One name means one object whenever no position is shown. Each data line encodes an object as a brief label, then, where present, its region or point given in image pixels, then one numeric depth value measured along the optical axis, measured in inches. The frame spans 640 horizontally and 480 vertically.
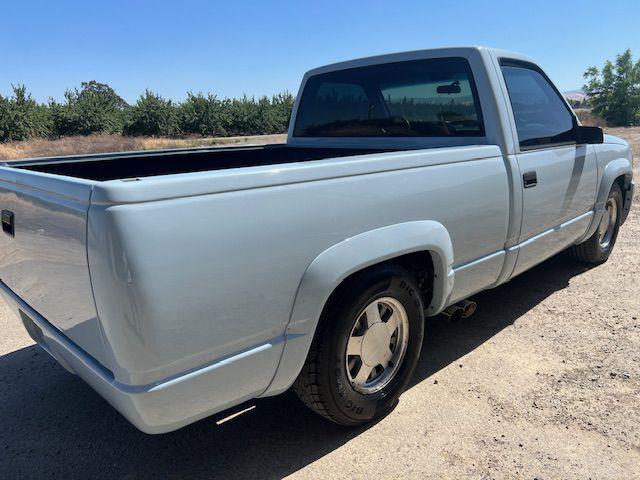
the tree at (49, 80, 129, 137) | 1557.6
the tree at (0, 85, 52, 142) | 1364.4
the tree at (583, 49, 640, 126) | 1545.3
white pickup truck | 65.2
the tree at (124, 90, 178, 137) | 1758.1
